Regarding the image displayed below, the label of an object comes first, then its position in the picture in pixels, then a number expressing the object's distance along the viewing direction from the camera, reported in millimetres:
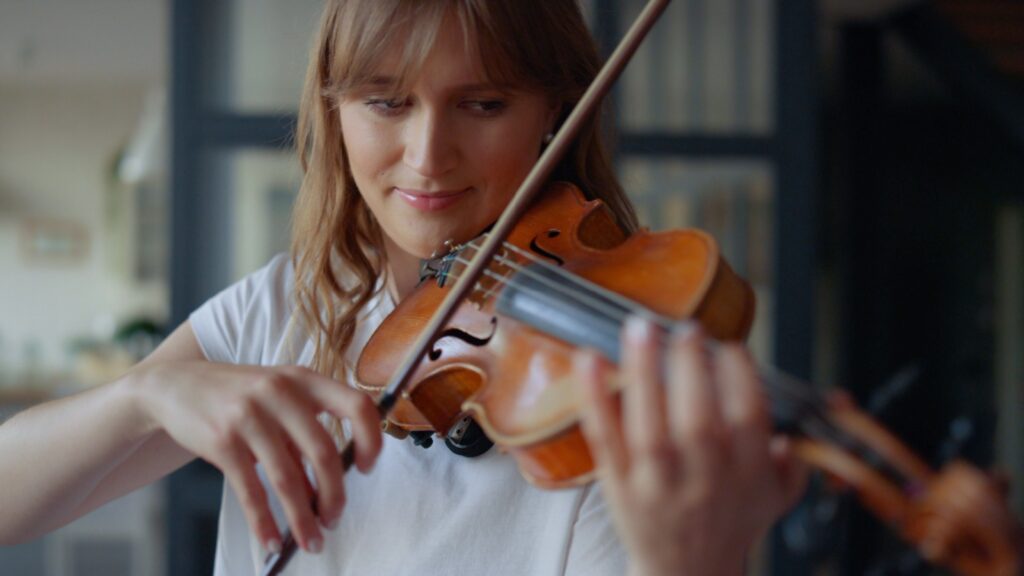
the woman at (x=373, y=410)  504
